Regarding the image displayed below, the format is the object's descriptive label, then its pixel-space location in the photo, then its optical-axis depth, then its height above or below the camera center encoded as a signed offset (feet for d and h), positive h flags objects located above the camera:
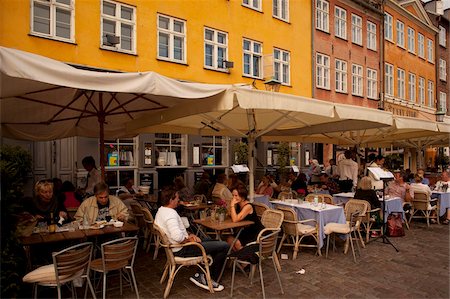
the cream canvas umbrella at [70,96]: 11.37 +2.78
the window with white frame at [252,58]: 49.32 +14.03
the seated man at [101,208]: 17.21 -2.80
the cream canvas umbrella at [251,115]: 16.46 +2.37
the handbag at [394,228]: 24.86 -5.47
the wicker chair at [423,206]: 28.88 -4.53
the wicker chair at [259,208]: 19.98 -3.25
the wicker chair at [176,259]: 14.48 -4.58
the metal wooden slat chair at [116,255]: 12.96 -3.93
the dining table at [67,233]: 13.62 -3.44
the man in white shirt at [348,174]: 34.78 -2.16
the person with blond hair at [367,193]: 23.79 -2.83
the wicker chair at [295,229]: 19.53 -4.50
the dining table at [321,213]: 20.59 -3.82
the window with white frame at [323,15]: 61.11 +25.00
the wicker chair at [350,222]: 20.30 -4.21
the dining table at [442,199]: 30.32 -4.15
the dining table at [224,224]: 16.39 -3.54
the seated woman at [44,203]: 16.44 -2.42
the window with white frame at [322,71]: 60.64 +14.83
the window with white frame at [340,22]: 64.13 +24.97
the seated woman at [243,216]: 17.17 -3.21
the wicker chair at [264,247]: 14.55 -4.12
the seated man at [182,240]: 14.83 -3.80
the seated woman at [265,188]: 29.83 -3.07
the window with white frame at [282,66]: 53.31 +13.91
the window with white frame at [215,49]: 44.78 +13.93
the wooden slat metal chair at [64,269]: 11.78 -4.11
